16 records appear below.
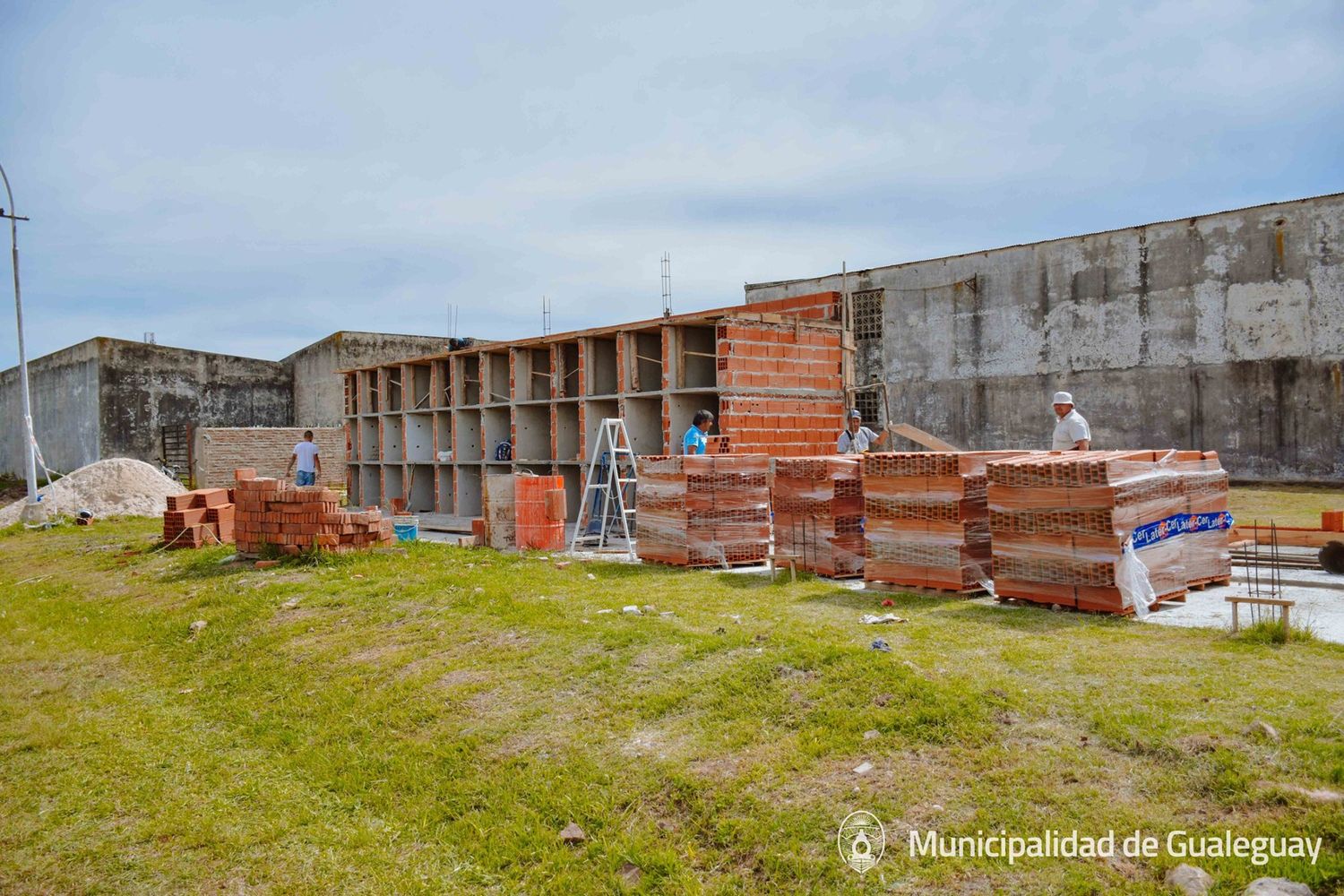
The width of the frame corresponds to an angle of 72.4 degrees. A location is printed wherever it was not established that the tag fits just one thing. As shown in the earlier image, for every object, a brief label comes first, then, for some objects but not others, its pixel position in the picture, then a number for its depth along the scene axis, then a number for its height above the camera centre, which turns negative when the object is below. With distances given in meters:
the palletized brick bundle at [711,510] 10.50 -0.82
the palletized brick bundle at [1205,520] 8.00 -0.85
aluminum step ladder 12.70 -0.84
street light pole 20.54 +0.50
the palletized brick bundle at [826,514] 9.45 -0.82
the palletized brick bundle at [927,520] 8.18 -0.79
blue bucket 14.76 -1.33
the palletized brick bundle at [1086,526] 7.02 -0.77
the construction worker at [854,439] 12.51 -0.06
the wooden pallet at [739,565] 10.55 -1.47
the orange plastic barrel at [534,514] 13.27 -1.01
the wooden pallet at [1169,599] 7.52 -1.43
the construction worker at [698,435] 11.77 +0.06
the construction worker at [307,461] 17.31 -0.19
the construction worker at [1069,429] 9.38 +0.00
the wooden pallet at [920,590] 8.18 -1.44
